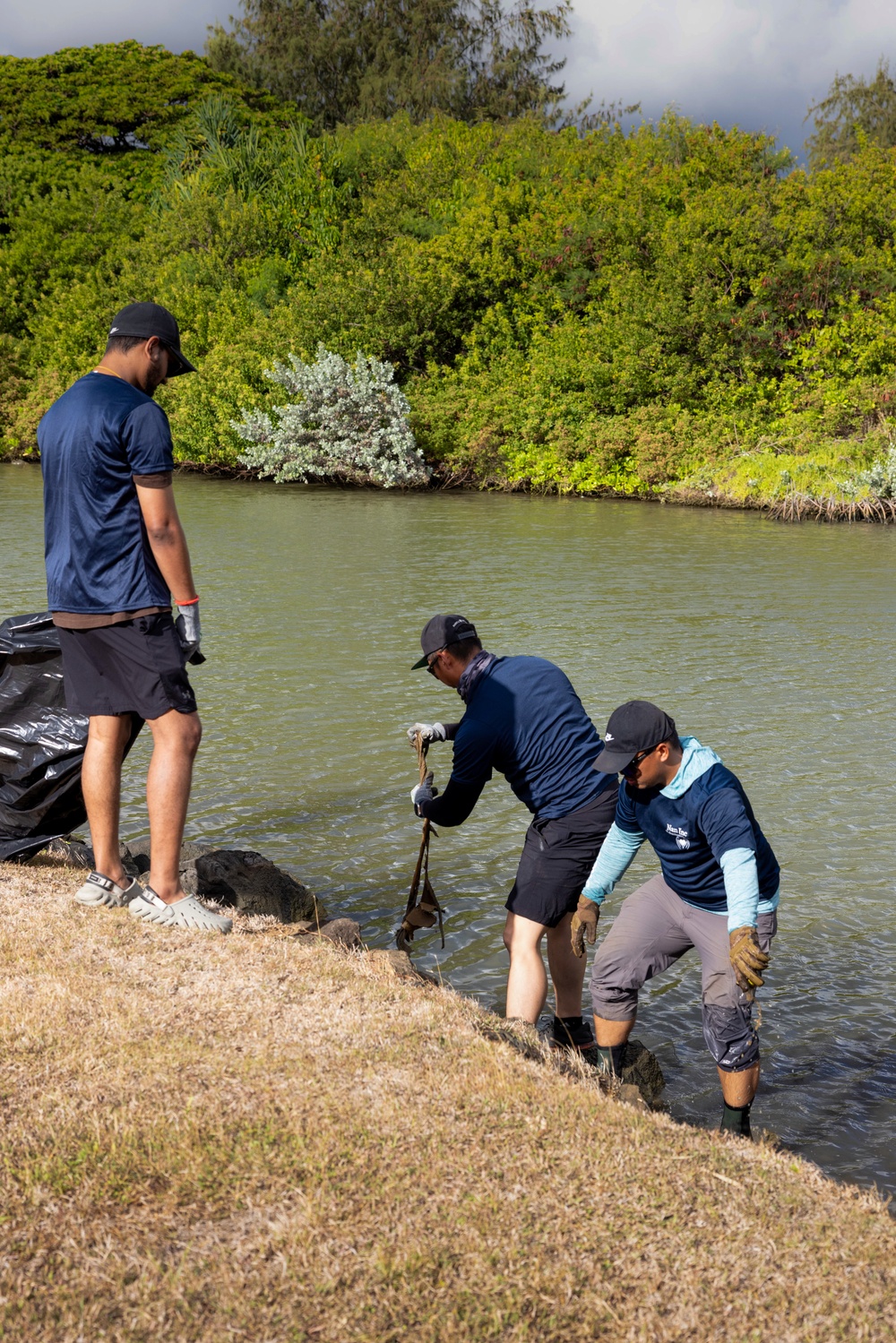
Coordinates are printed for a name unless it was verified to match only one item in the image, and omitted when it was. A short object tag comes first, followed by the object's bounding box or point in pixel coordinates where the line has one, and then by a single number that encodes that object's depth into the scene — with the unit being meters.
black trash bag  5.05
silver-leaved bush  31.02
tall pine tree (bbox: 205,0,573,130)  62.12
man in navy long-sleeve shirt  4.55
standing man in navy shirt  4.32
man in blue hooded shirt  3.85
